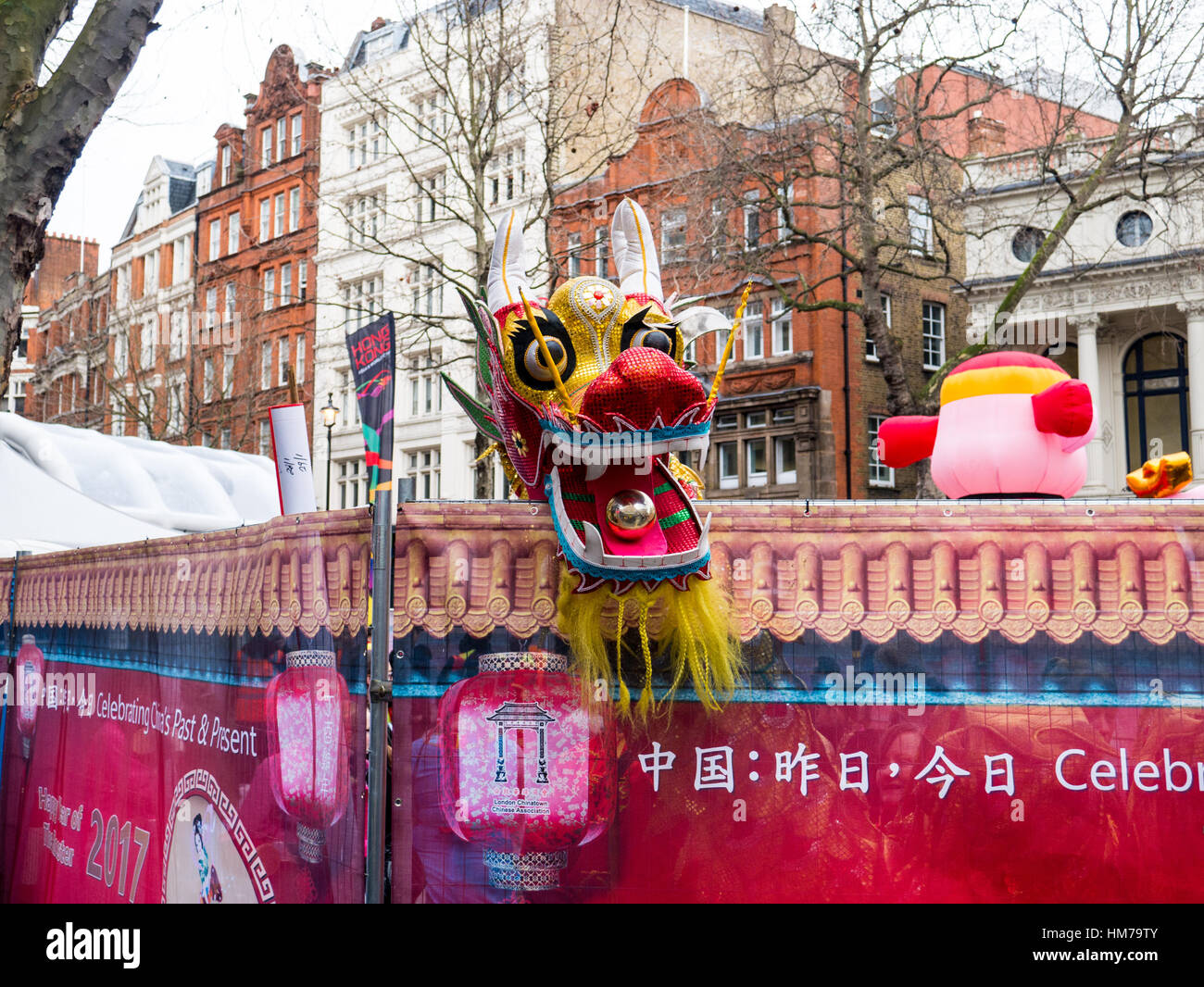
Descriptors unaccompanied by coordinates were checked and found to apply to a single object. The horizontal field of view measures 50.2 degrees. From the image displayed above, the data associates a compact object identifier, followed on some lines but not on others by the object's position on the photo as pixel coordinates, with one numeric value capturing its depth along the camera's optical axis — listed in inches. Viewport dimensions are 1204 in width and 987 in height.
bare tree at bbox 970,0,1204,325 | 705.0
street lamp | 954.3
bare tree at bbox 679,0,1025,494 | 753.6
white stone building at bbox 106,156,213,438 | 1541.6
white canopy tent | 386.6
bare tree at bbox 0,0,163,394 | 286.5
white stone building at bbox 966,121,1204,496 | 1179.9
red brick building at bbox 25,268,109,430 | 1887.3
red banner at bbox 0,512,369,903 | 172.7
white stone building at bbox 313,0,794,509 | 1301.7
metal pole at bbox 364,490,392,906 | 159.9
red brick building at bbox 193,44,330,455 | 1545.3
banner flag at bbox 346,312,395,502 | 155.5
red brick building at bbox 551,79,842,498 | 1241.4
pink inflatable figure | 215.2
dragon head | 159.9
